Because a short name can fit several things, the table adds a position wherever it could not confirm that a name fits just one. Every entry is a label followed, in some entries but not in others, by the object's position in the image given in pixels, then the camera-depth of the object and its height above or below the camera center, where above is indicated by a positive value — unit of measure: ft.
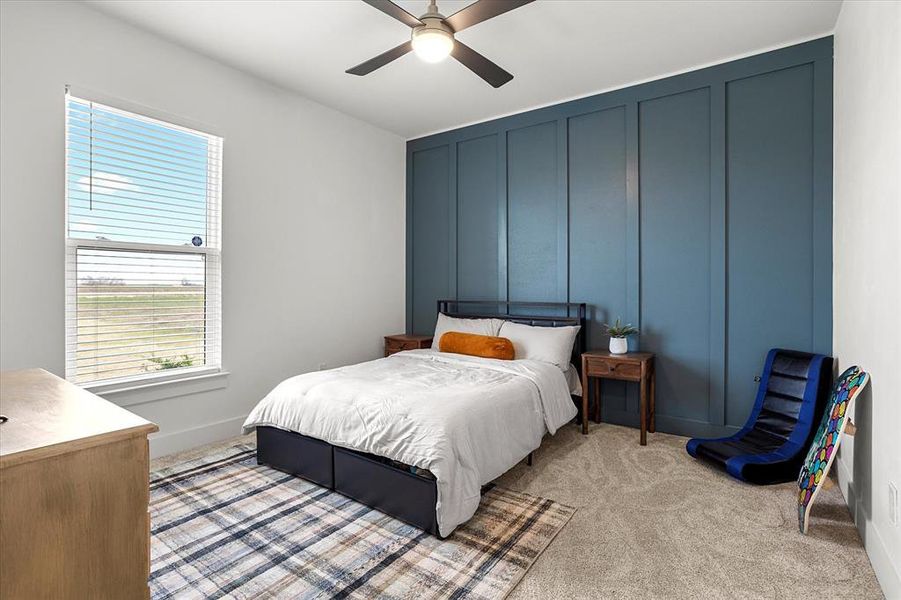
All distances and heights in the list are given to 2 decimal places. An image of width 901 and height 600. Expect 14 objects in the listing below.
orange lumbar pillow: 12.31 -1.25
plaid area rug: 6.16 -3.75
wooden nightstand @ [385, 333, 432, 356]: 15.42 -1.46
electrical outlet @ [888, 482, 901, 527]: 5.73 -2.56
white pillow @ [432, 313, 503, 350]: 14.01 -0.82
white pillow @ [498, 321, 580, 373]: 12.18 -1.17
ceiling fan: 7.59 +4.76
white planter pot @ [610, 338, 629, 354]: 12.16 -1.21
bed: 7.38 -2.38
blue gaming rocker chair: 8.96 -2.65
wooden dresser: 3.15 -1.51
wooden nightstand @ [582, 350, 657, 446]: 11.30 -1.80
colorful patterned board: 7.17 -2.31
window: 9.33 +1.14
